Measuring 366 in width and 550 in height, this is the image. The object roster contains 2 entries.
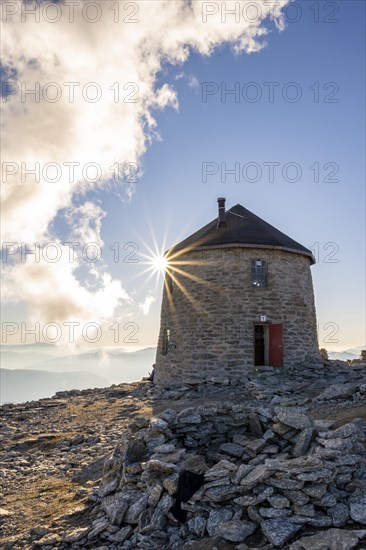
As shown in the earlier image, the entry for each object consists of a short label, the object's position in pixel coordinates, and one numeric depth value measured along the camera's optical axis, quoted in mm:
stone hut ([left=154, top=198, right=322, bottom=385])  20453
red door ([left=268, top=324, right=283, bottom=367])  20766
